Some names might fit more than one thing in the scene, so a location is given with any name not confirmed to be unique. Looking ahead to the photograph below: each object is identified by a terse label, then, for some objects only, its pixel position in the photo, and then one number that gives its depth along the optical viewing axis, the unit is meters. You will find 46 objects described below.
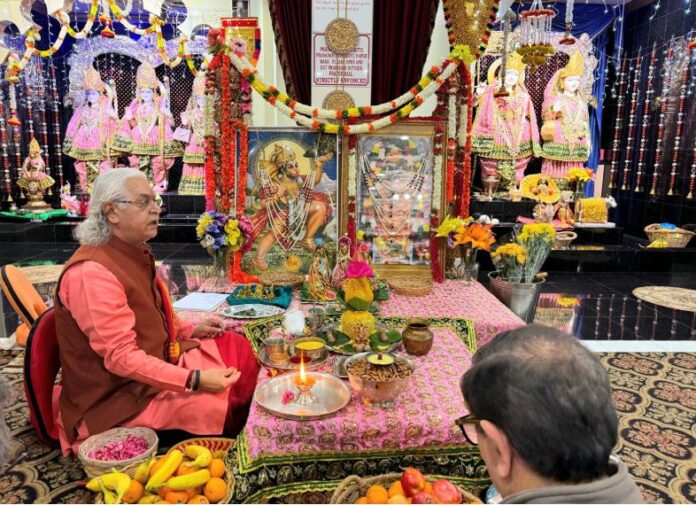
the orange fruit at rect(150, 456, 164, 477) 1.94
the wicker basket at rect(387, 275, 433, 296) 3.65
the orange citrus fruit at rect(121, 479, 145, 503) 1.87
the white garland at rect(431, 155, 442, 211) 3.98
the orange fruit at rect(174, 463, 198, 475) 1.96
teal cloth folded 3.34
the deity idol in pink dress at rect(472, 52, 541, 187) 9.35
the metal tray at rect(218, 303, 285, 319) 3.12
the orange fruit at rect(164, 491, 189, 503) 1.86
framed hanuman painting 3.94
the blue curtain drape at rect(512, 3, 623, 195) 9.42
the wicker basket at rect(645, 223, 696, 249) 7.93
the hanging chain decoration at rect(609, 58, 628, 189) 9.91
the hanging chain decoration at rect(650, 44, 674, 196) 8.81
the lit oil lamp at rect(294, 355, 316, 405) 2.15
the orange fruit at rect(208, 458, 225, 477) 2.01
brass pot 2.56
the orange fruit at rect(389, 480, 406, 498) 1.76
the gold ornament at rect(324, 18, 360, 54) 4.50
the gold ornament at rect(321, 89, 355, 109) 4.61
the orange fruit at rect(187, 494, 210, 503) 1.87
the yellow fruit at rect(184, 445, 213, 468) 1.99
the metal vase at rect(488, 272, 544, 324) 3.94
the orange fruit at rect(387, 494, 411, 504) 1.68
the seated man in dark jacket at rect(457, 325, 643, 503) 0.90
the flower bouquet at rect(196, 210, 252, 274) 3.75
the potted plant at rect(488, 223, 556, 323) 3.91
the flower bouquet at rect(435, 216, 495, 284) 3.84
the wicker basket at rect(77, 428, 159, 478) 2.07
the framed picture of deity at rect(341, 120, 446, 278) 3.96
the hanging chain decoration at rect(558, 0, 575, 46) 4.92
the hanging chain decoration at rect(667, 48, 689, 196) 8.49
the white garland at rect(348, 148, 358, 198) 3.93
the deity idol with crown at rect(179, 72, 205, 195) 10.06
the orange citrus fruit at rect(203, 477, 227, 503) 1.92
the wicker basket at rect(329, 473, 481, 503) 1.77
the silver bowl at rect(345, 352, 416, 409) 2.09
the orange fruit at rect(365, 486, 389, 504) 1.73
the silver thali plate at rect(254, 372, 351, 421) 2.03
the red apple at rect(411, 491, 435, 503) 1.69
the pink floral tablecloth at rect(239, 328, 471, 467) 1.99
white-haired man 2.16
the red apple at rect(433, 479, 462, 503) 1.70
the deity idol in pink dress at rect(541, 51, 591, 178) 9.50
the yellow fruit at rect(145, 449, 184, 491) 1.86
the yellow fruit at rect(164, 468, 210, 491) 1.86
